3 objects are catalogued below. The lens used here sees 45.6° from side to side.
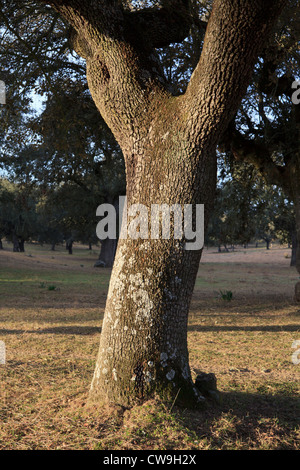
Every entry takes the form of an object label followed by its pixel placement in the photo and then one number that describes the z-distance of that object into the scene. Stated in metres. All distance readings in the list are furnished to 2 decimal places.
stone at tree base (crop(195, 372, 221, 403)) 3.81
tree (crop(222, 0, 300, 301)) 9.26
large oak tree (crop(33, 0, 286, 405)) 3.45
